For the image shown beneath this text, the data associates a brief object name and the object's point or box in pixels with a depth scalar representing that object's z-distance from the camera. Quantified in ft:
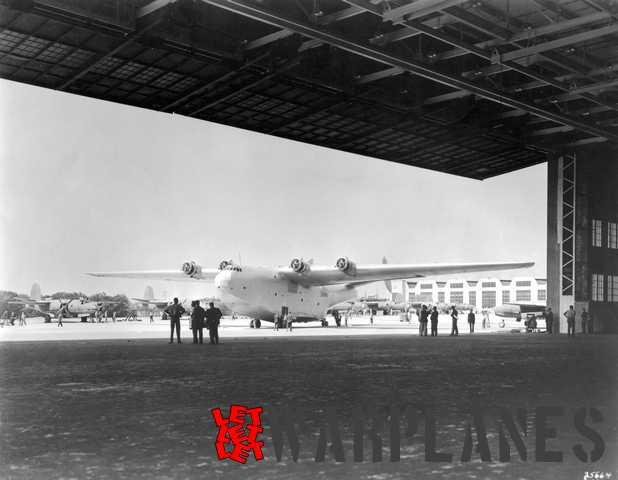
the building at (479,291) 412.16
